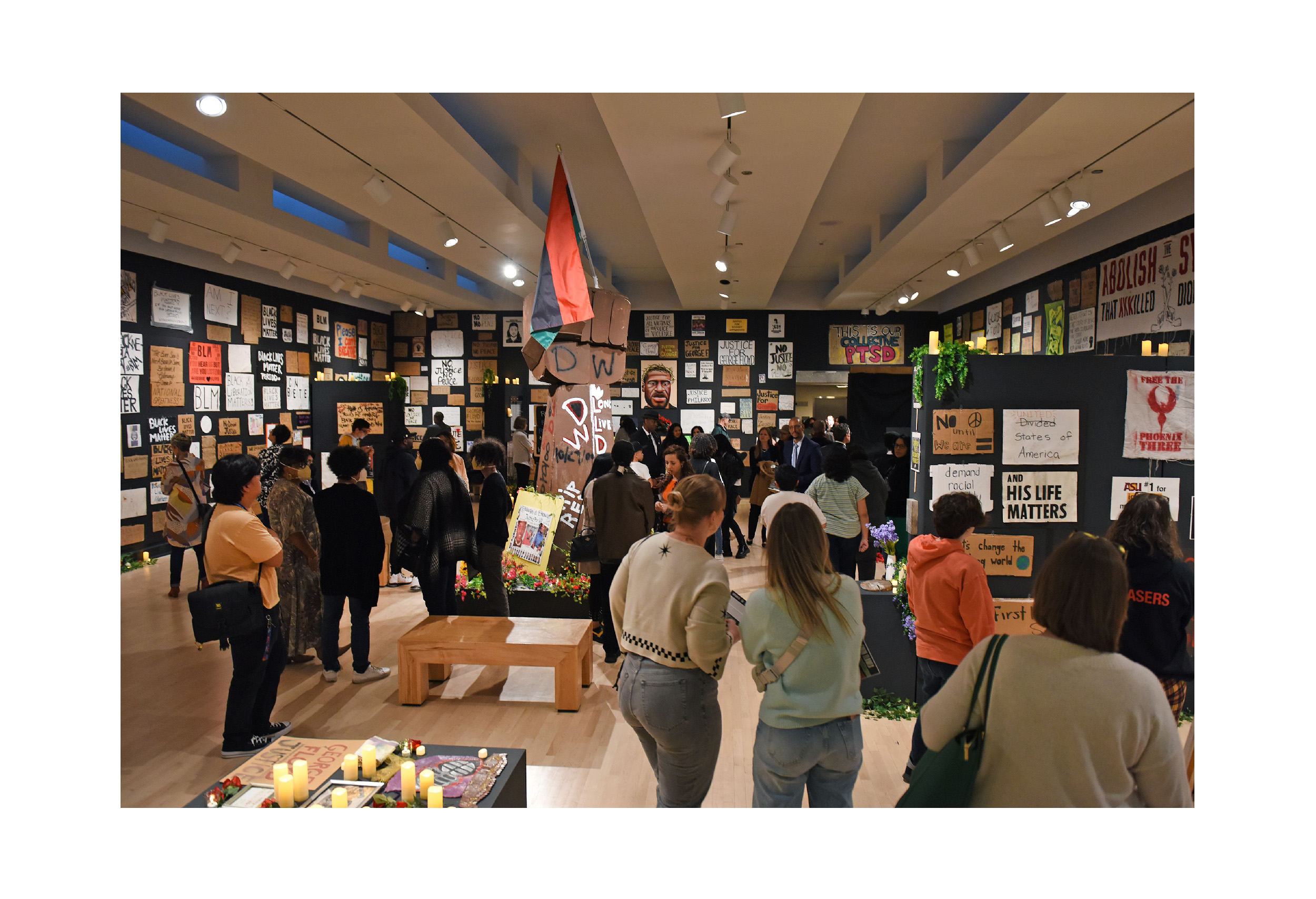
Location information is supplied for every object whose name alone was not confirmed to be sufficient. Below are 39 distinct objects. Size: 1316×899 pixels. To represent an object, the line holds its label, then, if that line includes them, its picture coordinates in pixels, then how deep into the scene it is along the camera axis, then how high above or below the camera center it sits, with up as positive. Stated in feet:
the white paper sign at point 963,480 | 13.16 -0.82
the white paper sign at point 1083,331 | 24.54 +3.71
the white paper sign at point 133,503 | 25.54 -2.73
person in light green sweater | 6.73 -2.14
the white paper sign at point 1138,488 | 13.52 -0.96
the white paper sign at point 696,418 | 44.42 +0.90
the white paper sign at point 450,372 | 44.91 +3.65
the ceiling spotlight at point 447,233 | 23.50 +6.62
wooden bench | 13.32 -4.10
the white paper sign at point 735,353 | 44.55 +5.02
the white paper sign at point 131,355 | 25.21 +2.58
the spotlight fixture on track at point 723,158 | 15.52 +6.00
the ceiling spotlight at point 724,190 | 17.47 +5.98
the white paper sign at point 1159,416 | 13.32 +0.41
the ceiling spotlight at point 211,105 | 13.66 +6.20
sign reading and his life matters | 13.38 -1.12
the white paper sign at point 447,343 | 44.83 +5.46
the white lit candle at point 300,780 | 7.73 -3.80
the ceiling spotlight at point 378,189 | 18.13 +6.14
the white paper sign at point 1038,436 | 13.35 +0.01
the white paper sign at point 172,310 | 26.63 +4.49
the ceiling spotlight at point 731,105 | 12.96 +6.01
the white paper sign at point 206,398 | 28.89 +1.22
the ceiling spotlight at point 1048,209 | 19.08 +6.09
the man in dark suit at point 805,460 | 24.35 -0.88
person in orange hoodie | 9.32 -2.11
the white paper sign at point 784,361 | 44.27 +4.50
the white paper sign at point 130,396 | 25.23 +1.13
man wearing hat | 25.11 -0.41
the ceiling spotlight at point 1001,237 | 22.92 +6.45
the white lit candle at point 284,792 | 7.59 -3.84
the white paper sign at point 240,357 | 30.86 +3.10
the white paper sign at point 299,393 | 35.04 +1.81
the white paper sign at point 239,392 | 30.68 +1.58
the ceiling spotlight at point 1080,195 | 17.87 +6.17
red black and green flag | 16.16 +3.58
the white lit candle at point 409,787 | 7.82 -3.90
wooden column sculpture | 19.38 +0.87
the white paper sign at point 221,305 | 29.37 +5.15
